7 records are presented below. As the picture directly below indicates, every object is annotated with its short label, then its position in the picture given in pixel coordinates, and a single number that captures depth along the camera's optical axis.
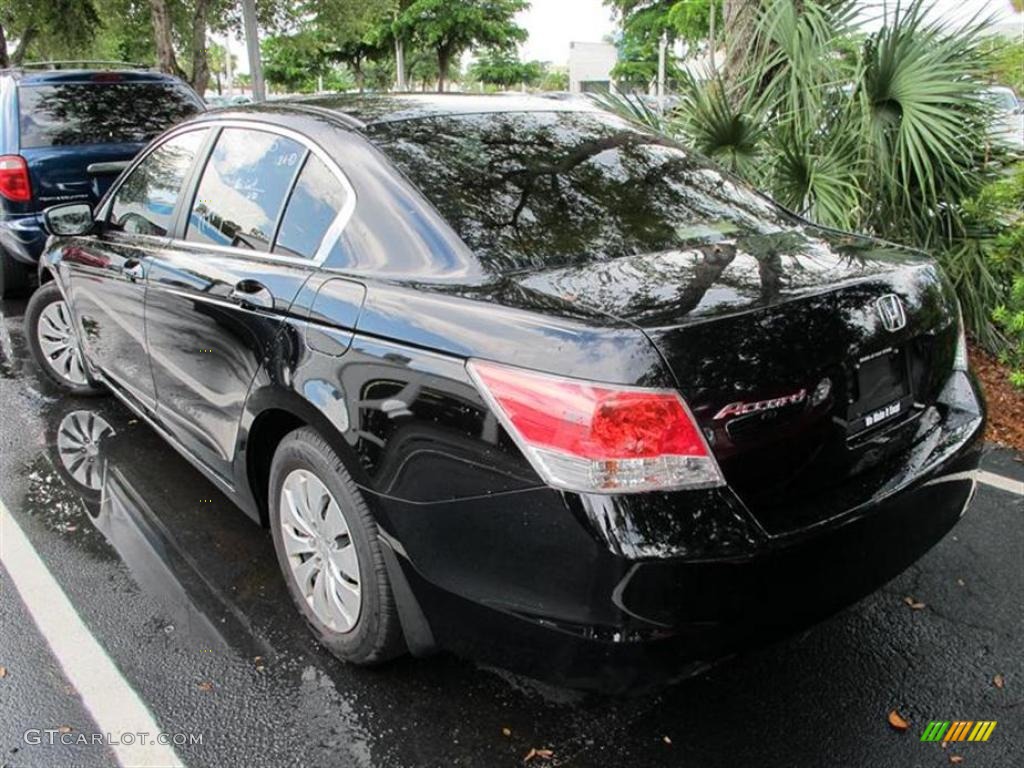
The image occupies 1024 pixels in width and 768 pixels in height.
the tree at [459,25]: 31.52
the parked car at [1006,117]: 4.91
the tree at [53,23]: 16.95
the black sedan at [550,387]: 1.87
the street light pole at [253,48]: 8.93
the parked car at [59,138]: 6.57
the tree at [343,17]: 17.23
